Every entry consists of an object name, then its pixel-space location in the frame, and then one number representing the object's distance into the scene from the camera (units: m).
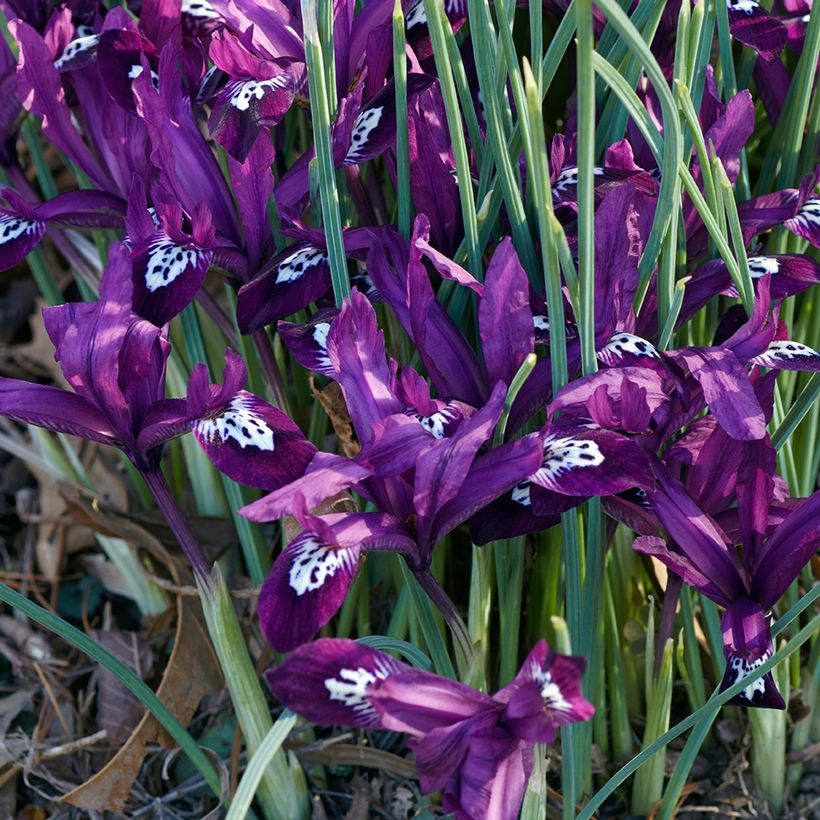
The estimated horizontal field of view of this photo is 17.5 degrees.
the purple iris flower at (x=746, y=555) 0.51
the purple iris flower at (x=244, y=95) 0.53
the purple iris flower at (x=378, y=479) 0.50
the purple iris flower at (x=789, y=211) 0.55
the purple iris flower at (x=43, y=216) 0.56
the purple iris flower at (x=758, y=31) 0.56
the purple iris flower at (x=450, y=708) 0.48
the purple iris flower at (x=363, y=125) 0.54
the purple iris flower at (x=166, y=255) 0.53
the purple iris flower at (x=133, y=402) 0.51
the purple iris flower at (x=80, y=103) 0.57
